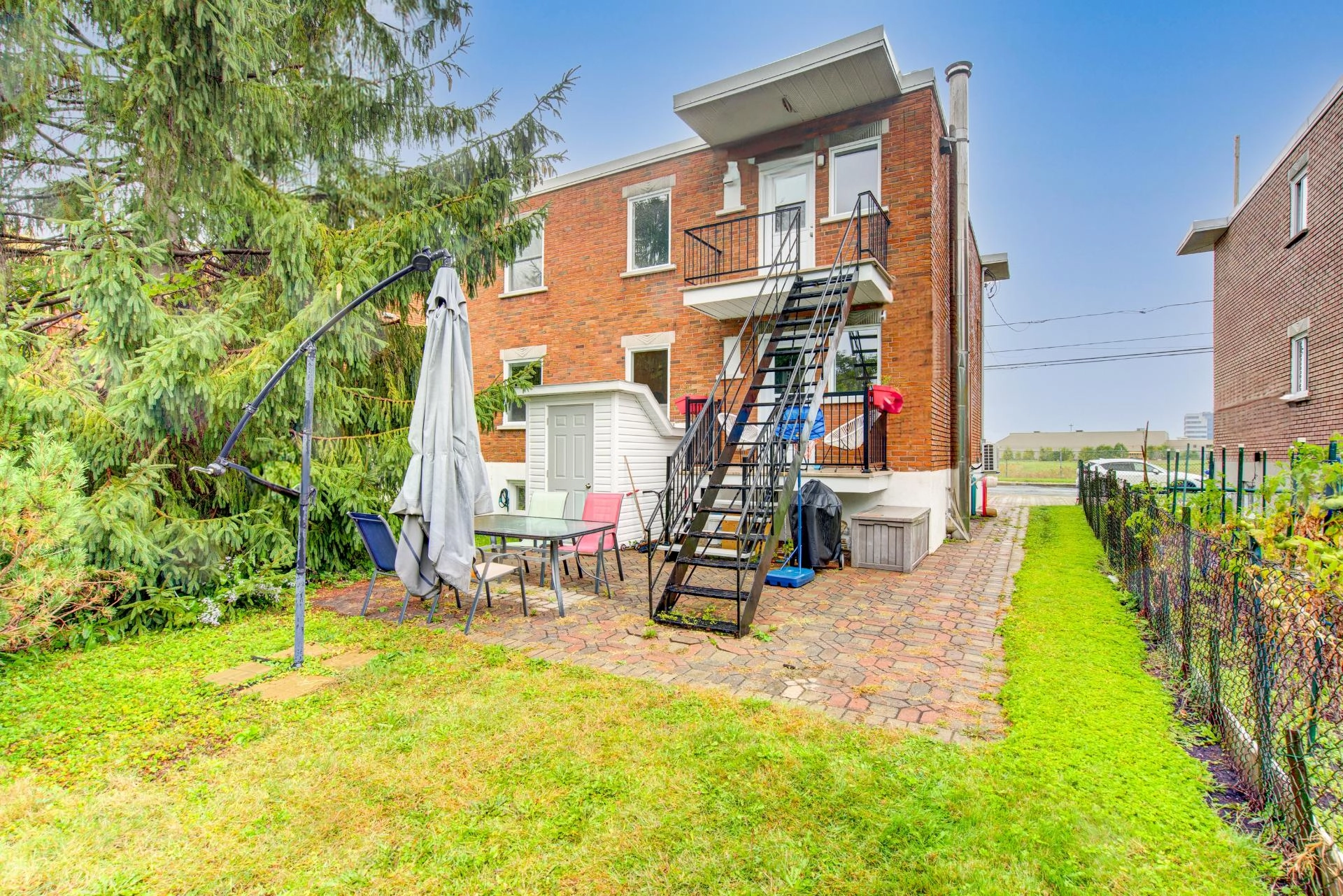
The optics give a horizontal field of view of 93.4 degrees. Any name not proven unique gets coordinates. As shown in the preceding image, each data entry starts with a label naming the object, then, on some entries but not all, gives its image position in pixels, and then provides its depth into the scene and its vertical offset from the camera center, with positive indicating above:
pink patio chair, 7.59 -0.75
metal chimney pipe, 11.17 +3.87
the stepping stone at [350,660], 4.70 -1.59
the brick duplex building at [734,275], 9.71 +3.29
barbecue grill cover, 8.20 -0.88
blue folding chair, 5.77 -0.82
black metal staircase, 5.82 +0.04
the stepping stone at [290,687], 4.18 -1.61
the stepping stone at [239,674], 4.38 -1.60
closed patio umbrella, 5.46 -0.14
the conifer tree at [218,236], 5.55 +2.40
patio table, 6.02 -0.79
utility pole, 18.66 +8.36
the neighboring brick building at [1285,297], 11.52 +3.64
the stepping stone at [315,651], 4.91 -1.58
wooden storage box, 8.09 -1.06
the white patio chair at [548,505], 8.98 -0.73
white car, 19.62 -0.27
